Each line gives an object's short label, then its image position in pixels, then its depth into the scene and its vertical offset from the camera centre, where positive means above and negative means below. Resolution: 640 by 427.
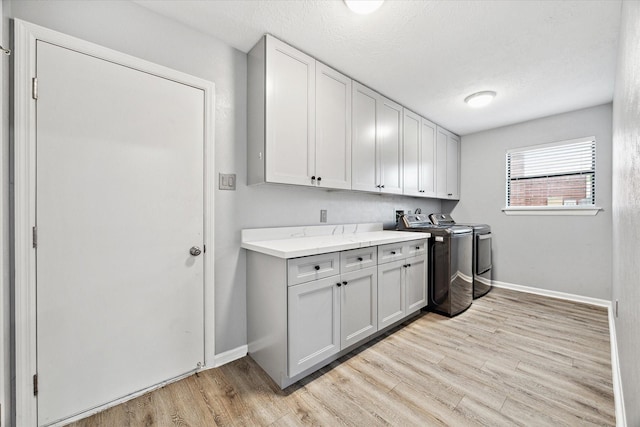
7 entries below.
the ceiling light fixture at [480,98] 2.72 +1.26
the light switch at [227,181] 1.92 +0.24
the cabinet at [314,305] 1.61 -0.68
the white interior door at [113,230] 1.32 -0.11
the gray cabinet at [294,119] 1.87 +0.76
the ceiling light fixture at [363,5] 1.52 +1.27
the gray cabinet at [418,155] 3.17 +0.76
